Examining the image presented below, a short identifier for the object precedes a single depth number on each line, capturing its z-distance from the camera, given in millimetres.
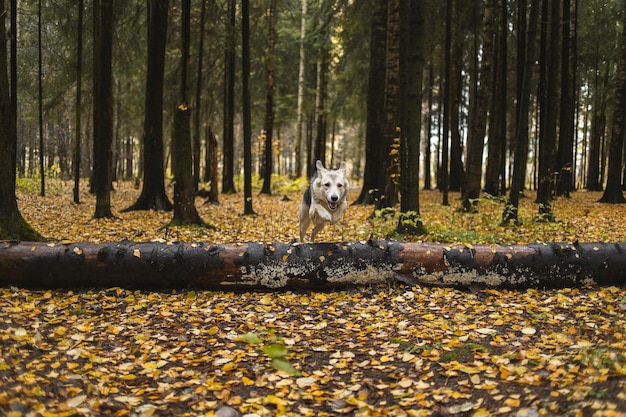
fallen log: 6266
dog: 6754
